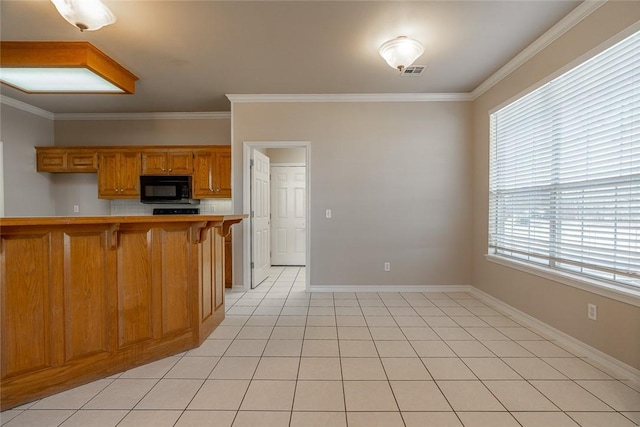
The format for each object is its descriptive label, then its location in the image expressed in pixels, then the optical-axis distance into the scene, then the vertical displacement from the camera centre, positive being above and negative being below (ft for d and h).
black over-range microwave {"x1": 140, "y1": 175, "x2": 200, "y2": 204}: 14.12 +0.99
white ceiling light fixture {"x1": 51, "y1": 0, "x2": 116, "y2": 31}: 6.27 +4.44
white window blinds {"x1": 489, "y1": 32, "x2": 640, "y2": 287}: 6.31 +1.03
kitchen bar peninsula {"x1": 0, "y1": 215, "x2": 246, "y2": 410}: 5.32 -1.91
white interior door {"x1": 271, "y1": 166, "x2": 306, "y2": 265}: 19.29 -0.48
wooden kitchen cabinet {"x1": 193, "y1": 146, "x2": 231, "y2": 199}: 14.29 +1.81
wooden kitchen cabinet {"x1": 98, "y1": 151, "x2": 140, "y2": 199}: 14.37 +1.76
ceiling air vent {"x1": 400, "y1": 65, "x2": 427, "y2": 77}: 10.27 +5.09
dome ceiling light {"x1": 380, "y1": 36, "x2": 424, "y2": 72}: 8.27 +4.65
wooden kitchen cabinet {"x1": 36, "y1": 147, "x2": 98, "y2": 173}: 14.43 +2.42
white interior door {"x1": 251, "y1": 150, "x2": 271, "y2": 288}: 13.56 -0.52
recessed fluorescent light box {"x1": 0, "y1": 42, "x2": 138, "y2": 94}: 8.71 +4.51
